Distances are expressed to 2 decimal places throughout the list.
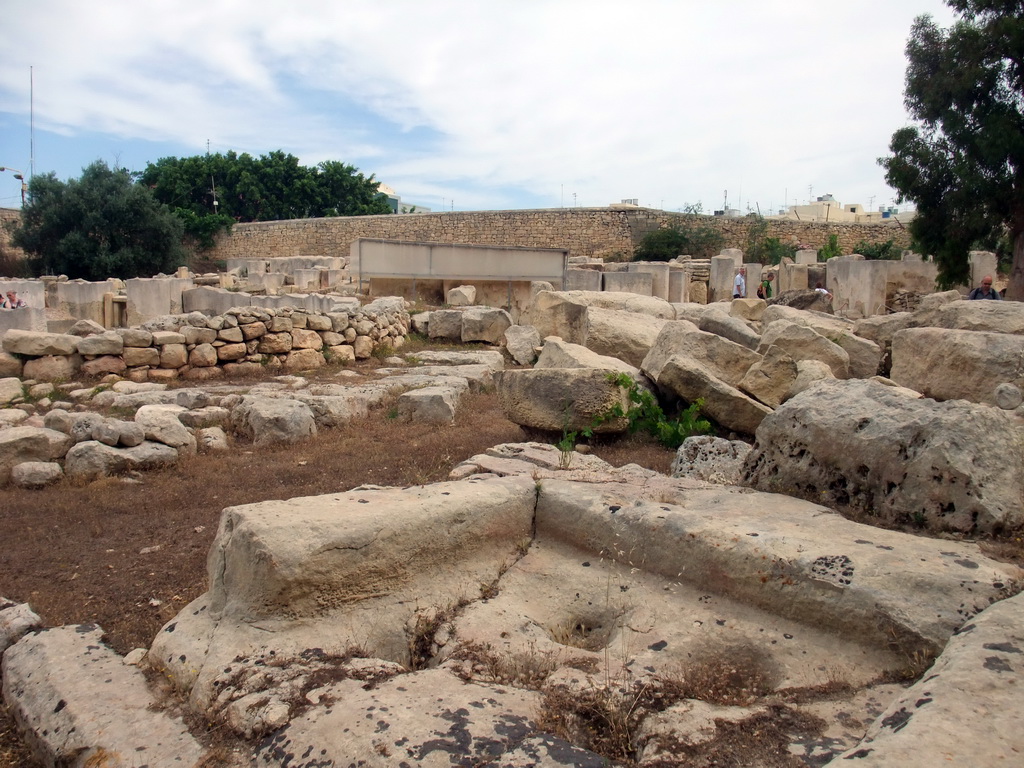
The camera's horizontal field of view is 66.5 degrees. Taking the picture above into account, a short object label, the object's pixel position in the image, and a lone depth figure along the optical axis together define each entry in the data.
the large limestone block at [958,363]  5.41
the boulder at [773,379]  6.38
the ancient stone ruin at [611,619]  2.04
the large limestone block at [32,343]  8.70
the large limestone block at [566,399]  5.90
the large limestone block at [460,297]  15.70
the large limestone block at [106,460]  5.43
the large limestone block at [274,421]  6.48
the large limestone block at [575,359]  7.02
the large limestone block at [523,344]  11.10
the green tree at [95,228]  27.55
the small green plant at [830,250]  24.92
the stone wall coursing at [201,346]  8.78
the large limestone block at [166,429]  5.96
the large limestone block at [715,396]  6.11
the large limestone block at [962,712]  1.60
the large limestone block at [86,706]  2.21
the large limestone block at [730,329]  7.81
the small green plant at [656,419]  5.92
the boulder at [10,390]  7.83
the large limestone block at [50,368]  8.67
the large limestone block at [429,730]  1.94
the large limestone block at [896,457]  3.18
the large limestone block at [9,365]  8.59
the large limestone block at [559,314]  10.59
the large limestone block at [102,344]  9.03
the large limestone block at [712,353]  6.83
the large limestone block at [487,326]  12.91
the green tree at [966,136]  13.88
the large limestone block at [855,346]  7.44
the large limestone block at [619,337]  8.79
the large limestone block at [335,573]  2.67
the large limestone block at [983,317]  6.67
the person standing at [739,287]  18.79
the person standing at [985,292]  10.09
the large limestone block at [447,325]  13.09
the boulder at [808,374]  6.25
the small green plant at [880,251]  24.97
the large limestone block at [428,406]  7.30
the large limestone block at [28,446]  5.46
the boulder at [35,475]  5.28
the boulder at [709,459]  4.76
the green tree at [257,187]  39.19
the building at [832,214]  32.50
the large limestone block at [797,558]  2.45
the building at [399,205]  61.35
